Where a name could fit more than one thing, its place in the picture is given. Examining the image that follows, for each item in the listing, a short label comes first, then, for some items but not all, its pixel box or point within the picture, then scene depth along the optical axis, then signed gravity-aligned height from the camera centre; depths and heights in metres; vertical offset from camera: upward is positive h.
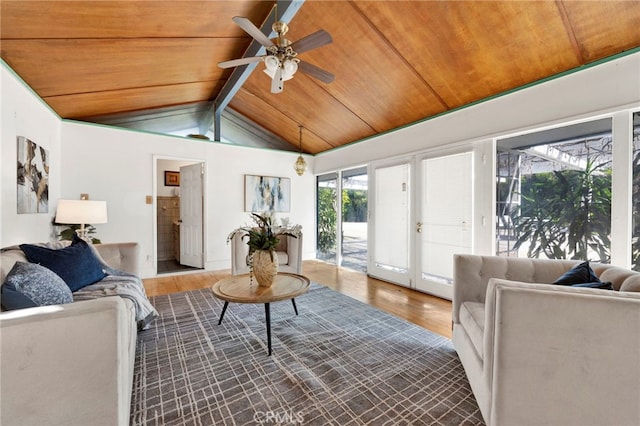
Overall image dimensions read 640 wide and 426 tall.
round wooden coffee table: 2.05 -0.69
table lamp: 3.03 -0.02
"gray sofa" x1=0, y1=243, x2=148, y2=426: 0.94 -0.59
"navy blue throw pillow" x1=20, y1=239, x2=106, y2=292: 1.88 -0.40
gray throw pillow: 1.27 -0.41
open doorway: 4.90 -0.15
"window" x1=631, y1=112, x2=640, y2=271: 2.09 +0.09
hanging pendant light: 5.14 +0.89
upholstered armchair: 3.56 -0.64
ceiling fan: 2.03 +1.33
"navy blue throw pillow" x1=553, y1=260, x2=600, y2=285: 1.42 -0.37
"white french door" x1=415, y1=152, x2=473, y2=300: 3.22 -0.10
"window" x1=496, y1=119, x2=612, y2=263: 2.29 +0.17
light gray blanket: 1.97 -0.63
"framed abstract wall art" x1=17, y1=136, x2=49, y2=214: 2.50 +0.35
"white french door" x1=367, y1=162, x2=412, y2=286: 3.97 -0.22
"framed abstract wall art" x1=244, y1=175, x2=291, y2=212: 5.25 +0.35
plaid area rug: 1.46 -1.13
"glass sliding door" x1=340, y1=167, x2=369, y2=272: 4.94 -0.16
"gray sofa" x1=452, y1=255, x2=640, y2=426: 1.05 -0.61
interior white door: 4.88 -0.09
